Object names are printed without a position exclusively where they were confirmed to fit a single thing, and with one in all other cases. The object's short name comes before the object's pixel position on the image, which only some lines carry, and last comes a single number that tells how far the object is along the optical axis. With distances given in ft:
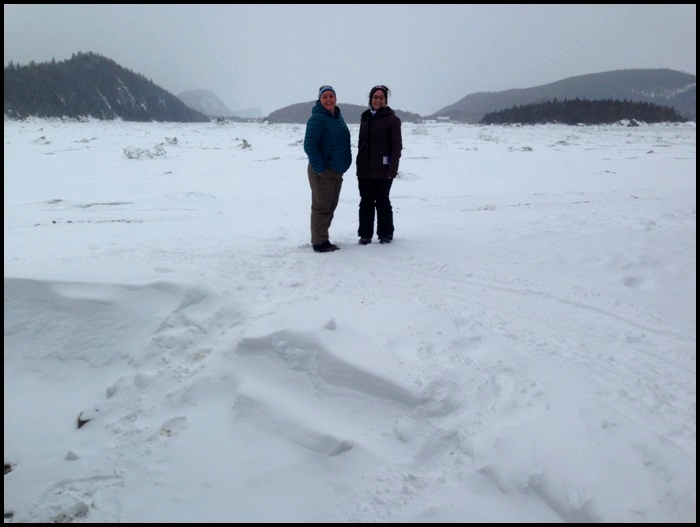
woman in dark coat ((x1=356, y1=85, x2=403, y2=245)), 15.43
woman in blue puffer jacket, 14.48
